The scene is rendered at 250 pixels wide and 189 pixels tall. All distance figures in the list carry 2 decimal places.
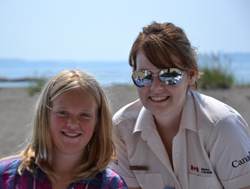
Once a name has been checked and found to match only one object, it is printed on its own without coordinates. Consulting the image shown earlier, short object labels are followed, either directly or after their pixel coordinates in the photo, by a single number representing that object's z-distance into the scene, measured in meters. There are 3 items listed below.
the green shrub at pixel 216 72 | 9.30
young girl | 2.10
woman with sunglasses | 2.43
